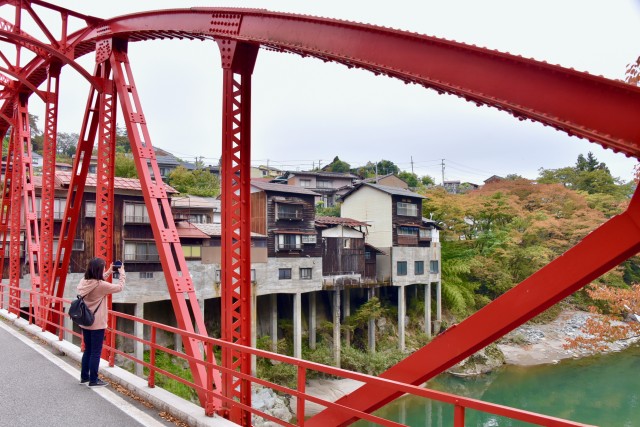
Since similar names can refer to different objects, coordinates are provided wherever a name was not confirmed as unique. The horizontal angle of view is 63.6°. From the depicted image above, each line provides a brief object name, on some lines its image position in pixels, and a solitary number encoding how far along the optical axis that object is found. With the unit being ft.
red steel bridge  8.29
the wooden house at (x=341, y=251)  87.45
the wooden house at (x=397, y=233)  98.43
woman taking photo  19.54
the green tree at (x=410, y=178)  171.35
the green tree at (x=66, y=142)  184.28
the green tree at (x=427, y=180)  182.88
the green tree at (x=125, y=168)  107.24
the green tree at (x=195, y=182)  115.15
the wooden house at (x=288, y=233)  80.43
